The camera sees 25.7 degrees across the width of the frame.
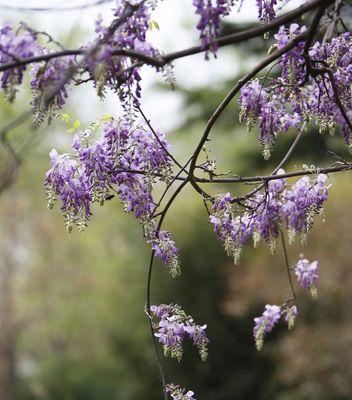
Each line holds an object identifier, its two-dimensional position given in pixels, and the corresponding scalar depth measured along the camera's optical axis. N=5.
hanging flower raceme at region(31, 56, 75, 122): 2.41
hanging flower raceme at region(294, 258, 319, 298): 3.36
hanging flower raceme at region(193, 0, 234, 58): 2.33
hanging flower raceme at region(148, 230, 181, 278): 3.00
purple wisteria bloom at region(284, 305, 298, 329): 3.16
